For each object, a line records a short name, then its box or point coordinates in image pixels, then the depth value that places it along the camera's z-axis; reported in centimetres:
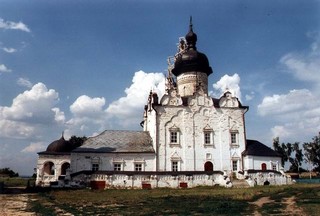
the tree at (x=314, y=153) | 6394
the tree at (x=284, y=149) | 6906
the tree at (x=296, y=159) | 6844
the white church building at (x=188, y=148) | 3200
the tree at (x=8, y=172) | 6100
